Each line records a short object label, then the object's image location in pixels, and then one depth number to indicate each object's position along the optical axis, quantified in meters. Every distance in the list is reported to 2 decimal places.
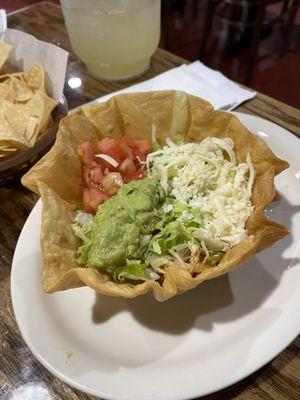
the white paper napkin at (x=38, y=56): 0.29
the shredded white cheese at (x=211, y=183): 0.19
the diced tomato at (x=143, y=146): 0.24
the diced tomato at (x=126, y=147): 0.24
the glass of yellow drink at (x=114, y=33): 0.32
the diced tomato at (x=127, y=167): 0.23
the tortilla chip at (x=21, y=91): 0.30
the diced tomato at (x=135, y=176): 0.23
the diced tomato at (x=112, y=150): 0.23
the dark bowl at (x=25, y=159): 0.25
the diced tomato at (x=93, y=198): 0.22
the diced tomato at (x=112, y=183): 0.22
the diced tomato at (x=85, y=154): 0.24
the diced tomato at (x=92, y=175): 0.23
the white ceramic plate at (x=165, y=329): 0.16
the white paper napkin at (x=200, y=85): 0.32
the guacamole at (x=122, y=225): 0.18
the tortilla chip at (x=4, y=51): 0.31
